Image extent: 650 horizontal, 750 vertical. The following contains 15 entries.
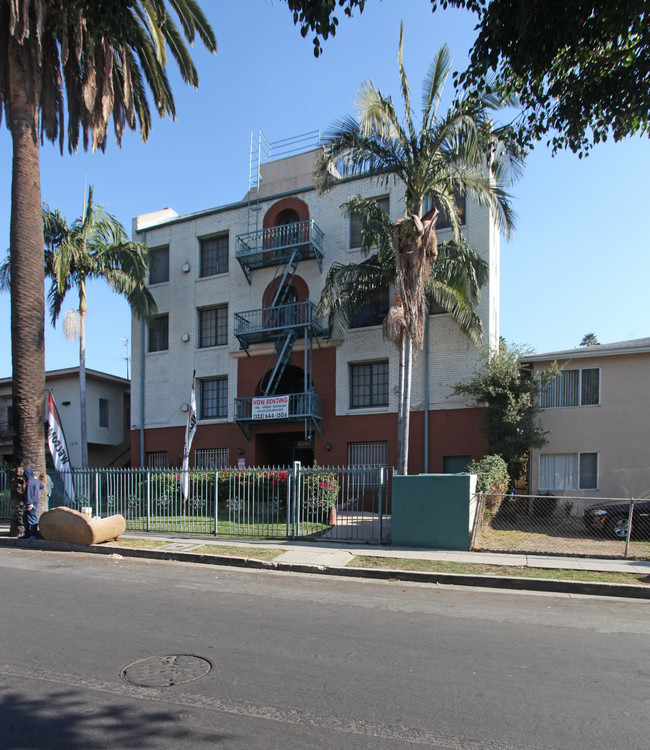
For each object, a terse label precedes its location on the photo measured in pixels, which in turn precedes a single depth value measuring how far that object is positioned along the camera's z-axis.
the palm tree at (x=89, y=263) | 22.92
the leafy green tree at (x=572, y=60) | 6.79
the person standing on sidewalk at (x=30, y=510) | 13.20
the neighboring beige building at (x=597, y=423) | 17.72
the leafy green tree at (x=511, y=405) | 17.86
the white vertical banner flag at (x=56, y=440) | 17.25
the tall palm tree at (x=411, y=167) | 15.62
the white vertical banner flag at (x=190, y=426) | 16.62
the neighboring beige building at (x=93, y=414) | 27.86
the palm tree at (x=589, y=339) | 55.69
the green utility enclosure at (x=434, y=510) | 12.52
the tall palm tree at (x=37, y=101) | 14.11
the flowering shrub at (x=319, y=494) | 14.96
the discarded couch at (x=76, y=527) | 12.47
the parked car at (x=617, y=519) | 14.20
